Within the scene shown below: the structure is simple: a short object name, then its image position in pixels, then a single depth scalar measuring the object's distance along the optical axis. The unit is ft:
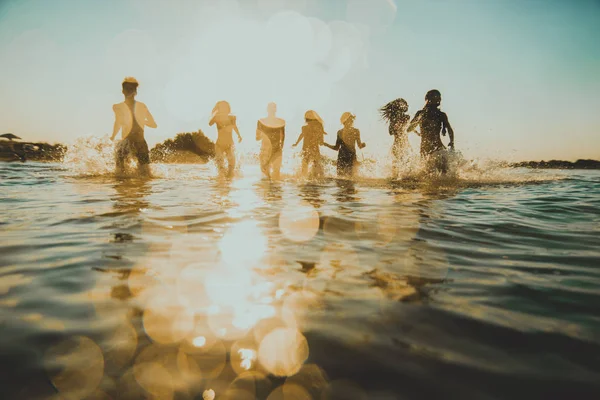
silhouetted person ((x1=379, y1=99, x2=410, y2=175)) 35.32
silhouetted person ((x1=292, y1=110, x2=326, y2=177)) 36.81
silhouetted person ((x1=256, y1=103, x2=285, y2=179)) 35.09
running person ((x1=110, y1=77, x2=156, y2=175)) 29.32
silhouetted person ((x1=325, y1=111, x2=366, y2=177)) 35.96
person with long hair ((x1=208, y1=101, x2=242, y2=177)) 34.12
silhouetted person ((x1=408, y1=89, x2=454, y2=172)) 31.04
